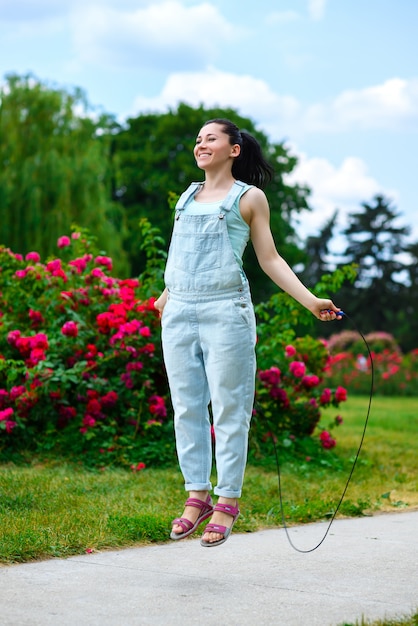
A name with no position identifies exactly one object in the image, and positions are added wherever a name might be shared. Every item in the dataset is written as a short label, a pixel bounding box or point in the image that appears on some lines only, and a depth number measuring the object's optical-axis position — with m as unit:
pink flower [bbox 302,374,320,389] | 8.77
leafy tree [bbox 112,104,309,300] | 34.56
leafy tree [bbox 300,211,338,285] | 60.53
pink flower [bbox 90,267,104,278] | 8.59
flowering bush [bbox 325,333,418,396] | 22.25
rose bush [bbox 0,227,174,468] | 7.82
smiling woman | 4.12
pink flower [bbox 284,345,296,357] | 8.60
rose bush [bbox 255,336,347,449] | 8.62
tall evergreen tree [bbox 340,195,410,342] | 54.00
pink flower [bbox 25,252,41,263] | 8.83
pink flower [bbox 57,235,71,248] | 9.24
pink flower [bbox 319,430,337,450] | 8.86
